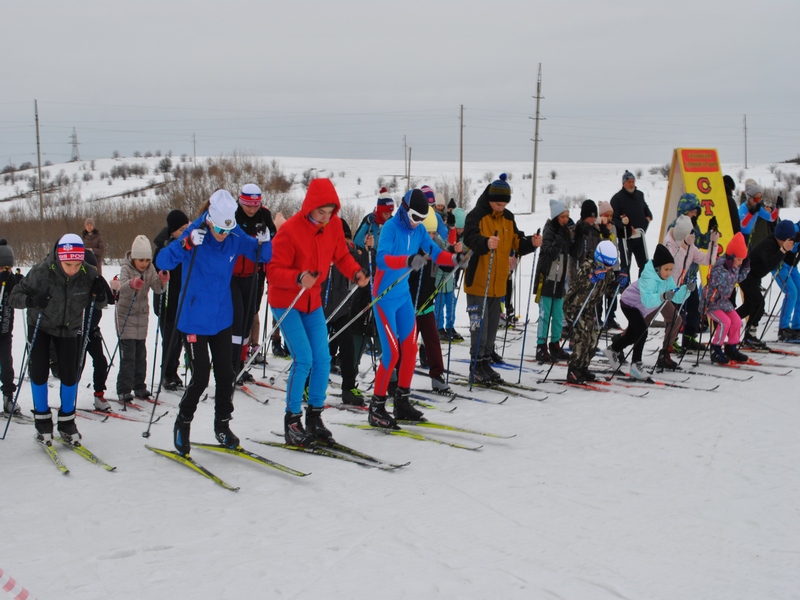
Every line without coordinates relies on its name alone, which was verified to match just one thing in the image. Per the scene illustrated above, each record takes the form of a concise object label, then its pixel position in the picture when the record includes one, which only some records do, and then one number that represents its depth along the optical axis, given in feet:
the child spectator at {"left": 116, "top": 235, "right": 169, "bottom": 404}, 24.18
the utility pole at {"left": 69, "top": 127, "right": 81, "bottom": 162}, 231.71
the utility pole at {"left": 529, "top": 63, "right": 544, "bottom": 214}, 108.68
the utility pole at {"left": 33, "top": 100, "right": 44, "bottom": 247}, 129.49
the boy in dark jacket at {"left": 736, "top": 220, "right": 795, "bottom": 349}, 30.66
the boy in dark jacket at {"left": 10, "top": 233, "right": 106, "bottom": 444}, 18.03
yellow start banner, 40.98
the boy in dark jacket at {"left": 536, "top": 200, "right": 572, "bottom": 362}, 27.81
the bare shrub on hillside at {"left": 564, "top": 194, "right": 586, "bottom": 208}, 115.96
